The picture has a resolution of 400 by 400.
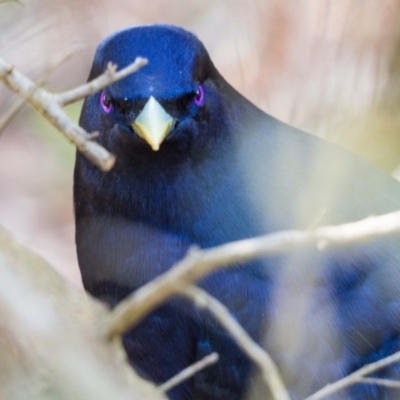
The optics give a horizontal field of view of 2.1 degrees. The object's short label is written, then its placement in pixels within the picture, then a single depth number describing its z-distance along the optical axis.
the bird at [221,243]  2.70
